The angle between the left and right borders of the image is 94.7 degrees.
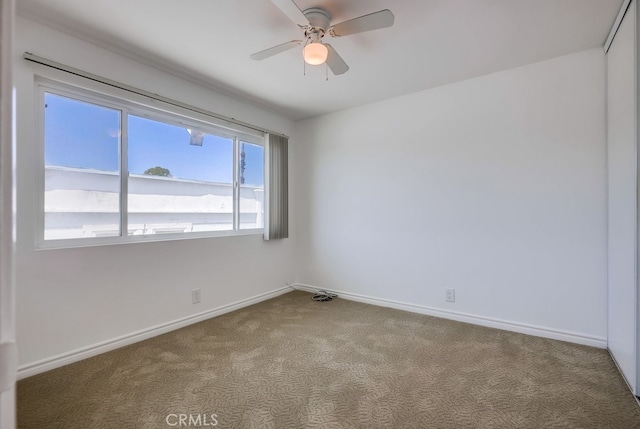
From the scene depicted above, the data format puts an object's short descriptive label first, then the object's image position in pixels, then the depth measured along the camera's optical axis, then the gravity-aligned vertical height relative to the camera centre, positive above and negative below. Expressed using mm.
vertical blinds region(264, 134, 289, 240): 3713 +370
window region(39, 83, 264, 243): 2174 +403
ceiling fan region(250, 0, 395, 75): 1694 +1166
